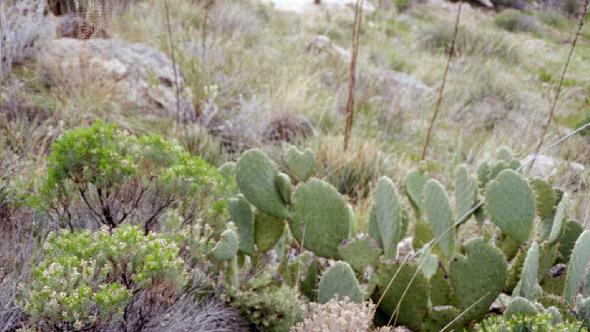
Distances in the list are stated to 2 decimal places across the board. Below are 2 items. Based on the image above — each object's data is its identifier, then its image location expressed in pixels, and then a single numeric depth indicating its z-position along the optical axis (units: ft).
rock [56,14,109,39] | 17.07
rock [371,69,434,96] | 21.21
